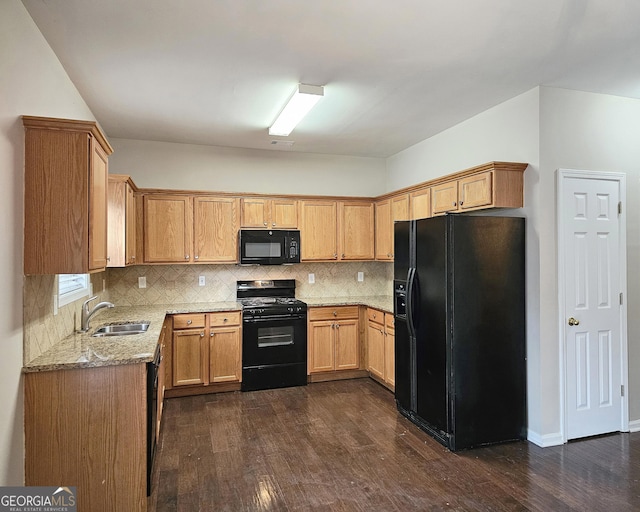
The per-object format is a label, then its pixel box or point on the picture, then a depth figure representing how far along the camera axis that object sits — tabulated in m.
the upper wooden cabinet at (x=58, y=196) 2.17
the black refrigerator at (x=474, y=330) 3.17
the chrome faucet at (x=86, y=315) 3.20
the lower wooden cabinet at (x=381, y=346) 4.38
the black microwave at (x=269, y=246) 4.79
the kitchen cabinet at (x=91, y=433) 2.19
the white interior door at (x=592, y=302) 3.28
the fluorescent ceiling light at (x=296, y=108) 3.19
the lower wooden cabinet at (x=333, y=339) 4.82
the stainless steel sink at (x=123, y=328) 3.42
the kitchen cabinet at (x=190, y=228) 4.58
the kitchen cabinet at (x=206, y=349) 4.33
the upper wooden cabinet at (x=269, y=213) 4.90
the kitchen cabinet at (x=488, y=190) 3.25
